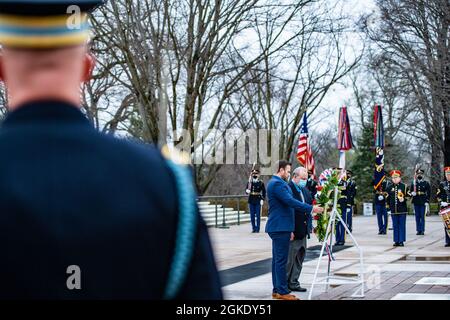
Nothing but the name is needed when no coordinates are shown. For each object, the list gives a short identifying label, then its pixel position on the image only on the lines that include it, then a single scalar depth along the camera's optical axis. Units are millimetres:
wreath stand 10629
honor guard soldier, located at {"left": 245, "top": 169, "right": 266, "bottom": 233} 26391
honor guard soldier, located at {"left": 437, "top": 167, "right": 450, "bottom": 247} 18662
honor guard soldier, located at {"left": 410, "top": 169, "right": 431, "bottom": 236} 23969
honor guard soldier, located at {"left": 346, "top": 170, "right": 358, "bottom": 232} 22188
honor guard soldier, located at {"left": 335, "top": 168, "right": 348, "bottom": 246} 19781
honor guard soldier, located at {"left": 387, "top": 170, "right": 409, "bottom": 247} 19234
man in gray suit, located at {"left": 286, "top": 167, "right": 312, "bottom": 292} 11148
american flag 21391
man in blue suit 10508
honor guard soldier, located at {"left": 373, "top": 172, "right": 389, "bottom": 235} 23891
